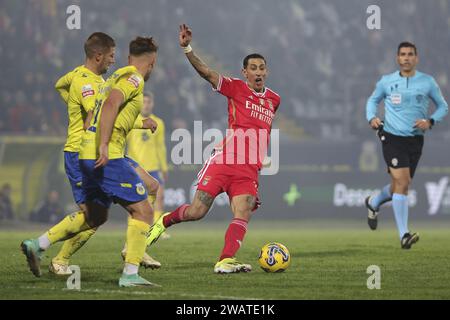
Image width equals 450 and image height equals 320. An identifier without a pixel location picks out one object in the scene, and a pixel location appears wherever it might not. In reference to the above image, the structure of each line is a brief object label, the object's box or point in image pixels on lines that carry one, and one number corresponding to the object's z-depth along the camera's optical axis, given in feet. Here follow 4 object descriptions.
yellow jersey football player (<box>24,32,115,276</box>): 59.36
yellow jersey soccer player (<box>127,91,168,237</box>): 102.22
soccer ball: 62.13
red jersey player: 64.54
